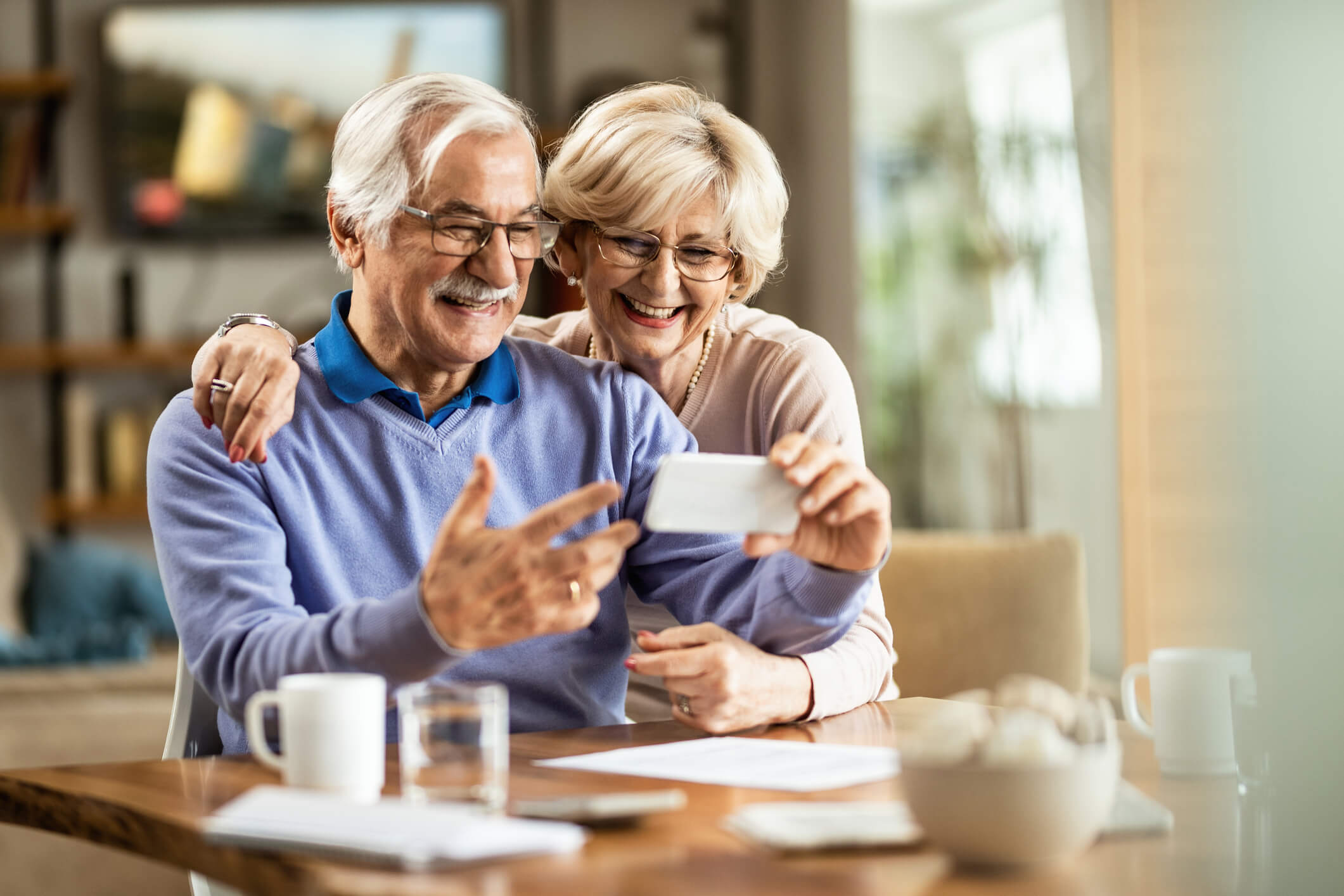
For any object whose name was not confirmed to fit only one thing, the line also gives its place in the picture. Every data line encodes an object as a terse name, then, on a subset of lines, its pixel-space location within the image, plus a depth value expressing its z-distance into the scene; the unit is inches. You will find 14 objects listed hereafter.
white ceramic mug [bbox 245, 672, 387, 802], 108.2
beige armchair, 155.8
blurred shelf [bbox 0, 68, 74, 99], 390.8
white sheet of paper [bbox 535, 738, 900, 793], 111.4
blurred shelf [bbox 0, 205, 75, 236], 389.3
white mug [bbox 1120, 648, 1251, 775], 113.3
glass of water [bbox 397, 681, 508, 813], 106.3
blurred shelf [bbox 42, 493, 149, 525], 388.2
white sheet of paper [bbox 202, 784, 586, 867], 100.2
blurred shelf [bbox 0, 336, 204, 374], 391.4
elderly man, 121.1
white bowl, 99.9
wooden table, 99.4
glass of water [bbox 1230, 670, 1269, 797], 108.6
